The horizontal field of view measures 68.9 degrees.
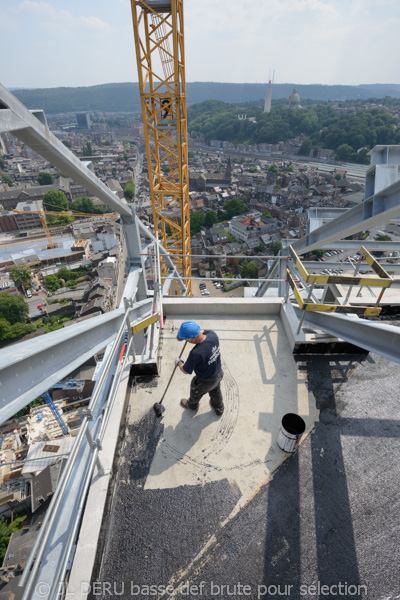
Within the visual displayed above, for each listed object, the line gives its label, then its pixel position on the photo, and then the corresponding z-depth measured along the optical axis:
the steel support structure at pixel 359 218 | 4.20
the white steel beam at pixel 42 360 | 1.68
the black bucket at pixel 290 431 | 3.13
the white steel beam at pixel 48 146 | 2.73
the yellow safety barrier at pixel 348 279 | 3.86
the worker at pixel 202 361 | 3.13
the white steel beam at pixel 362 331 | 2.75
